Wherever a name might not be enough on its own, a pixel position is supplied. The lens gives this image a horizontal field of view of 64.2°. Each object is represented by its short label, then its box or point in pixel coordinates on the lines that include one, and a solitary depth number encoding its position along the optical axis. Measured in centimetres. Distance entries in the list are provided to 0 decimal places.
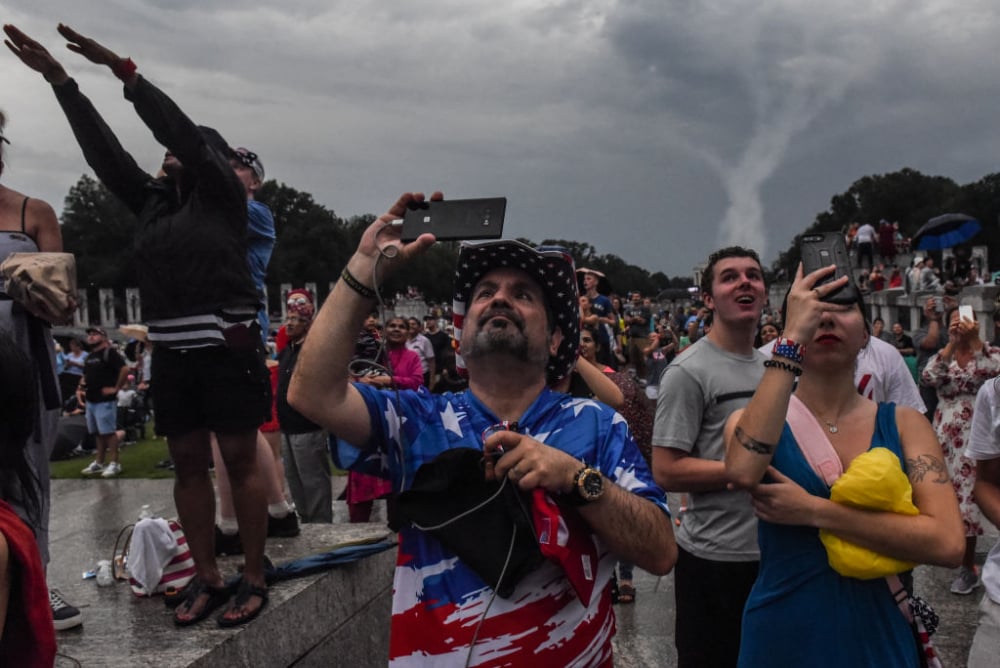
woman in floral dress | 608
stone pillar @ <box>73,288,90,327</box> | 6988
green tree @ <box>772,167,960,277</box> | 8681
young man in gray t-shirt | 314
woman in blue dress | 220
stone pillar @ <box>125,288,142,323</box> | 6454
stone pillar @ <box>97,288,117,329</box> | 6982
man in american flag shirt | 184
